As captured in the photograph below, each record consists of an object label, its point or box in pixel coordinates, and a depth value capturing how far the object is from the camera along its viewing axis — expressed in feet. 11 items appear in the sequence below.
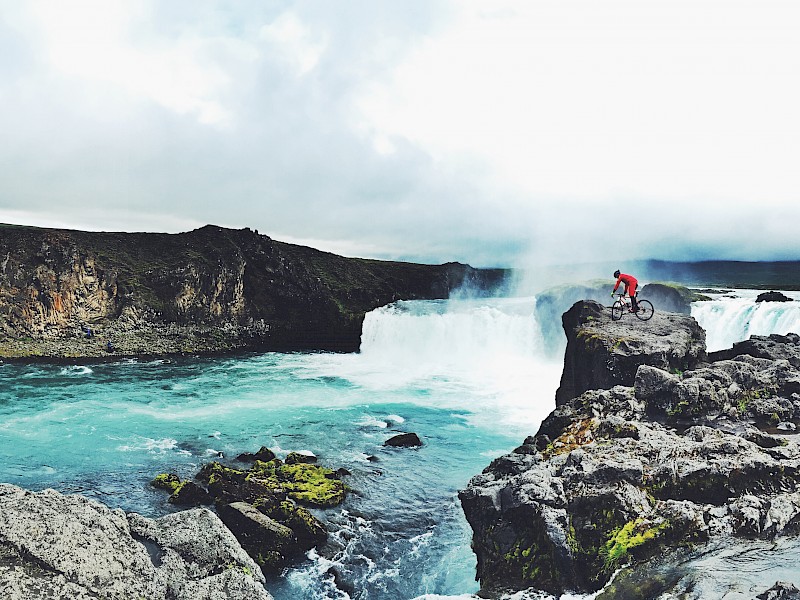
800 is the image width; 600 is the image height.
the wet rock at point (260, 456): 86.12
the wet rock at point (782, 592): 22.72
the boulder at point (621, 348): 73.10
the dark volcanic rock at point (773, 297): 144.11
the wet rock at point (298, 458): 84.79
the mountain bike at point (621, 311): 83.56
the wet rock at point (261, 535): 54.80
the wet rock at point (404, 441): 94.44
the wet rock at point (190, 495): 68.54
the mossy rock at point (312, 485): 70.18
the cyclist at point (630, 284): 70.26
